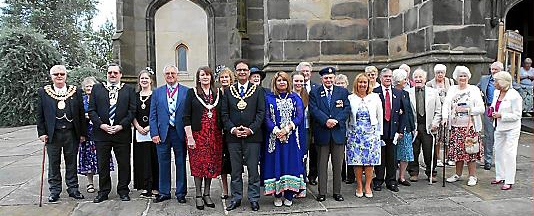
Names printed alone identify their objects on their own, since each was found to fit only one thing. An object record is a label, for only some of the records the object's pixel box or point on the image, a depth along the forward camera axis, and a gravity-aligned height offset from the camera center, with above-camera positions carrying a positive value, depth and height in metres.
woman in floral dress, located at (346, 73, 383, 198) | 5.71 -0.42
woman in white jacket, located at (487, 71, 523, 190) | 5.90 -0.43
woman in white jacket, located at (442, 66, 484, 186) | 6.12 -0.38
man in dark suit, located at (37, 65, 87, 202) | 5.85 -0.39
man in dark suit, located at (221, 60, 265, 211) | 5.34 -0.40
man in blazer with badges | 5.58 -0.35
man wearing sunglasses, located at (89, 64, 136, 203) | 5.78 -0.37
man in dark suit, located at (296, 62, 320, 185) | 6.02 -0.44
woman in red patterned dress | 5.42 -0.41
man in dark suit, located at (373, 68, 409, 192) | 5.98 -0.43
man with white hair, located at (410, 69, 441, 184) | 6.34 -0.27
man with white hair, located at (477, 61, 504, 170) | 7.18 -0.53
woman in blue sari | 5.38 -0.57
